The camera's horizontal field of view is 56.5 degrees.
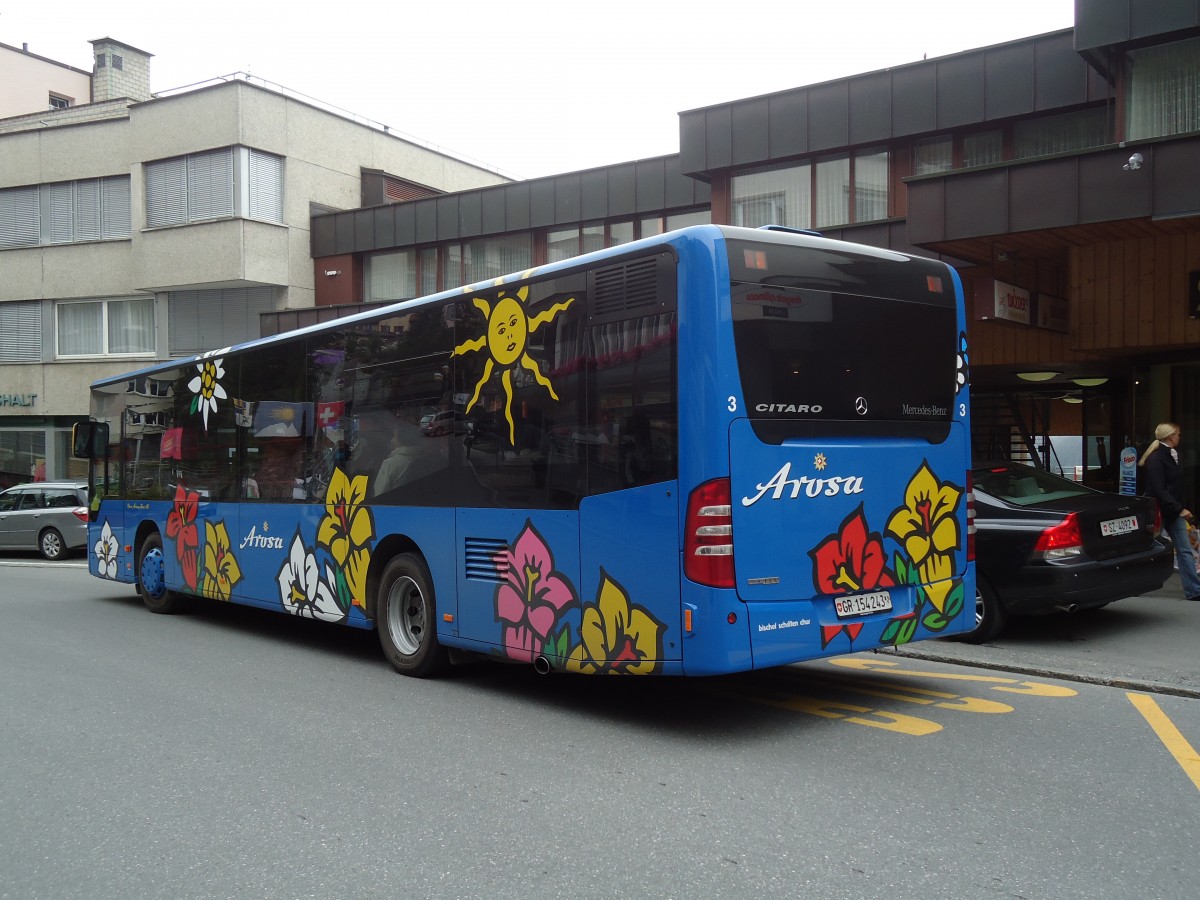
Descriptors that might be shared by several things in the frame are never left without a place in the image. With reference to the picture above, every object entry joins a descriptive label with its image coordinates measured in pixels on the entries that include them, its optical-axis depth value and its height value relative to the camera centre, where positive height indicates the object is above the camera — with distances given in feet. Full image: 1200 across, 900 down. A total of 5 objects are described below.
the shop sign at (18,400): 102.53 +4.85
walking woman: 36.52 -1.66
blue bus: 19.74 -0.30
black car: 29.07 -2.88
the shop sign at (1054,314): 48.70 +5.71
